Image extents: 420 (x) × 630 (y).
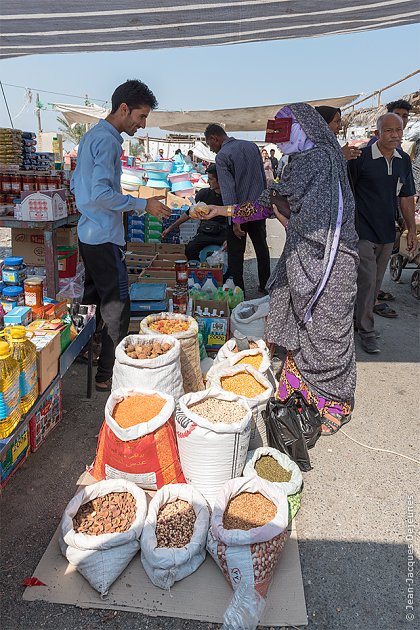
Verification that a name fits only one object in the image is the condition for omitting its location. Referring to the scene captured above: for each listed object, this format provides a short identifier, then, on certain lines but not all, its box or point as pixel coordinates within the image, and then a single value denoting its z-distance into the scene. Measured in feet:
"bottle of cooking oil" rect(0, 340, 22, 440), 6.35
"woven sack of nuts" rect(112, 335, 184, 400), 8.87
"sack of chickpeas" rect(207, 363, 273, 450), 9.47
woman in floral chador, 9.68
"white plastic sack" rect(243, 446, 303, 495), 7.87
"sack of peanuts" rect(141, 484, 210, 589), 6.59
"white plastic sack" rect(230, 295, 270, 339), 14.01
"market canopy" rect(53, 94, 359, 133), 44.75
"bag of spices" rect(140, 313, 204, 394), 10.38
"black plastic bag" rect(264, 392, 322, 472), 9.38
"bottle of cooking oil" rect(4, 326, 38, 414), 6.96
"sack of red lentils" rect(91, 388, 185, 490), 7.63
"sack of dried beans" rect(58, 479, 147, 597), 6.63
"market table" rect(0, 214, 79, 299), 13.21
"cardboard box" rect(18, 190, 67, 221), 12.98
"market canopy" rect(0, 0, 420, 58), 10.40
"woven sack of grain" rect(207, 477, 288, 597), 6.49
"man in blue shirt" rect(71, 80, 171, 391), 10.44
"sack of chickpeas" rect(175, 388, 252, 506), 7.55
